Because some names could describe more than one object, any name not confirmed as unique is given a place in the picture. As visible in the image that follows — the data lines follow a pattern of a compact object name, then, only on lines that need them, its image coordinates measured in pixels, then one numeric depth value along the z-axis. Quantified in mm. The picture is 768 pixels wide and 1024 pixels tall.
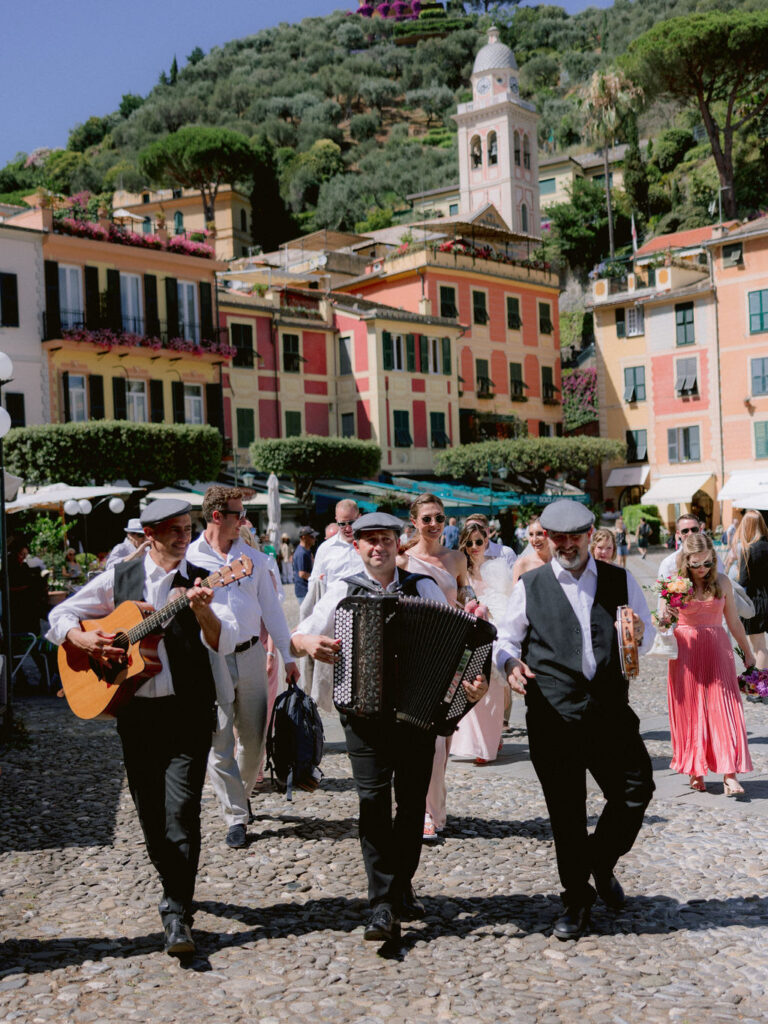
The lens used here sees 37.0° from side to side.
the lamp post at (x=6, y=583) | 9961
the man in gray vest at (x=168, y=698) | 4668
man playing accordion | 4703
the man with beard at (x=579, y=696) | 4773
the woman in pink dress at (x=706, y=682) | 7211
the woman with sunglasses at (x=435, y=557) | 6613
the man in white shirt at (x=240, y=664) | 6008
